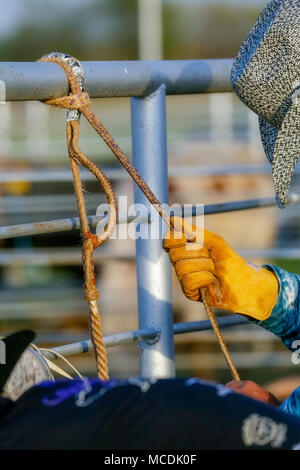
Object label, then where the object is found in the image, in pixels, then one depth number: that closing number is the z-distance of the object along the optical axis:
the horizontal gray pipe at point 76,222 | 2.41
